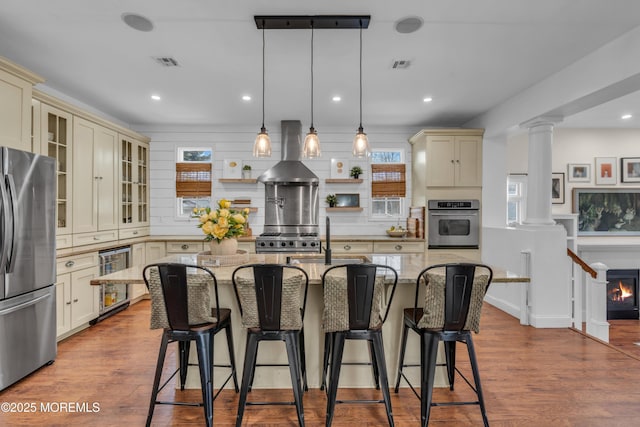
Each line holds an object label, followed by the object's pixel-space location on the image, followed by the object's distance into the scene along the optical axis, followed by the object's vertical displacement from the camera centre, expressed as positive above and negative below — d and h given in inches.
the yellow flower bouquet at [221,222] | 100.1 -3.1
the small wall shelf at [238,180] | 214.5 +18.8
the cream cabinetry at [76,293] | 135.4 -33.8
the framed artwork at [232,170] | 218.1 +25.3
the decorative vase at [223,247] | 103.0 -10.4
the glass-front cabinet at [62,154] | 139.0 +22.7
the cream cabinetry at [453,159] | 194.5 +29.4
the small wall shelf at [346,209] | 217.9 +1.7
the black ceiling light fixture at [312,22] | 97.1 +52.7
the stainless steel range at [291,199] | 204.4 +7.3
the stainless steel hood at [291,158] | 199.5 +31.5
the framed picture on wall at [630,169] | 222.2 +27.7
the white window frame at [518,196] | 222.1 +10.5
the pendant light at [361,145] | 105.0 +19.7
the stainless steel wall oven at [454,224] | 195.2 -6.3
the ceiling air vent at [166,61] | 123.7 +53.4
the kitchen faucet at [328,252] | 103.0 -11.7
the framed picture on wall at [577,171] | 221.8 +26.3
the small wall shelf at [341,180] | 216.4 +19.3
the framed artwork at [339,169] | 220.1 +26.5
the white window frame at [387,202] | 223.6 +6.4
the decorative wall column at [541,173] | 156.7 +17.6
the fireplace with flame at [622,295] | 212.7 -49.0
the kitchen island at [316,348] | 99.2 -38.3
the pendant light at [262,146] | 105.1 +19.4
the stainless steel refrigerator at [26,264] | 99.5 -16.2
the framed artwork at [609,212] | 221.3 +0.8
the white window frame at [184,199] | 221.5 +7.5
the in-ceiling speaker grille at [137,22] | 97.7 +53.4
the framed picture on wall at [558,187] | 221.0 +16.1
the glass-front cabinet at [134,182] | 189.9 +15.9
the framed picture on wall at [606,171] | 221.9 +26.4
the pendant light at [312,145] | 105.5 +19.8
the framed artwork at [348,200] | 221.9 +7.4
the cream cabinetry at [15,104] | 105.3 +32.6
